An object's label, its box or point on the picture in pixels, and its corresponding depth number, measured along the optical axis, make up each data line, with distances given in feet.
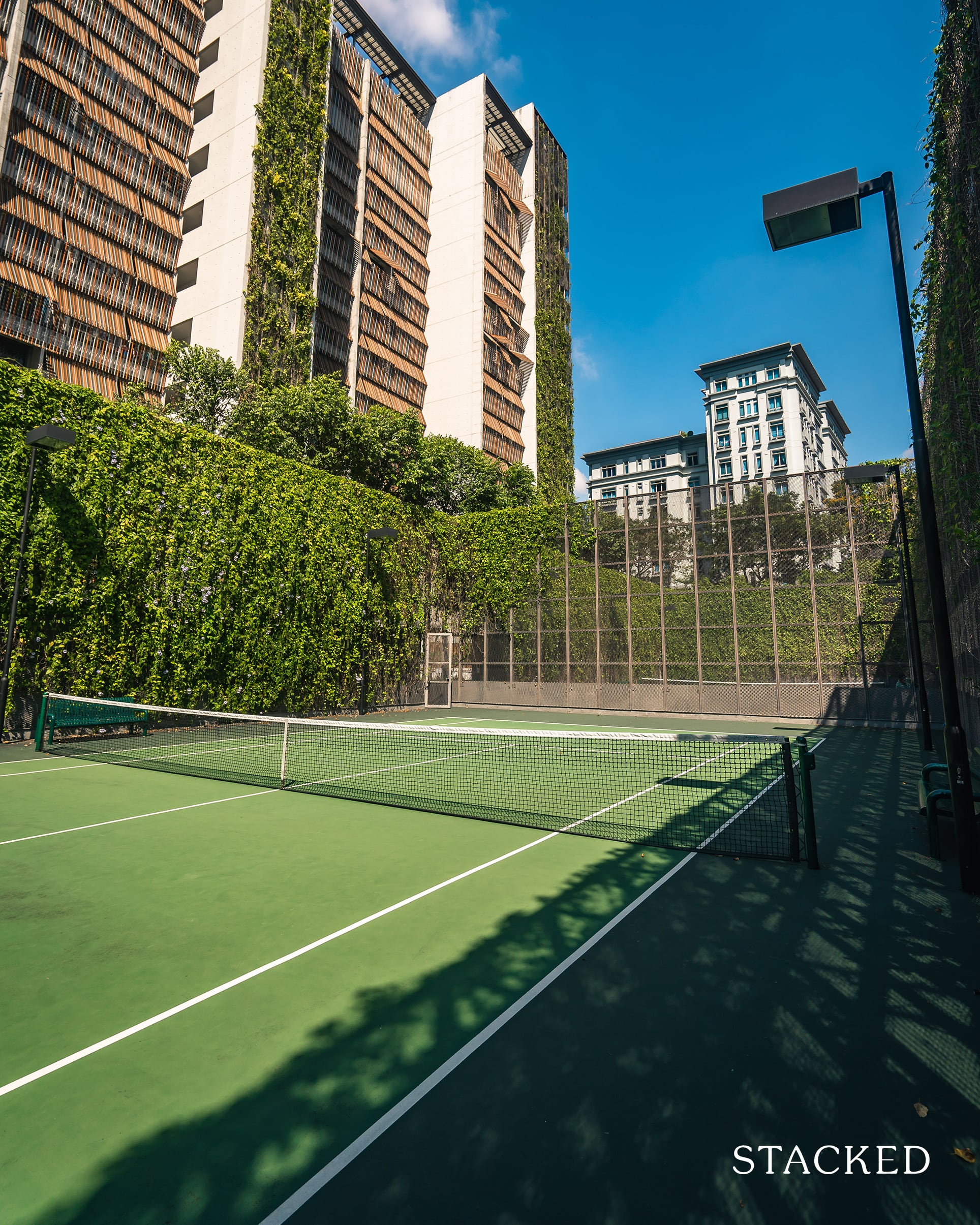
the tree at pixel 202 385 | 102.58
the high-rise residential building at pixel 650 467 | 278.26
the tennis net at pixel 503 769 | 25.09
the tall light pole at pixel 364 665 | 70.19
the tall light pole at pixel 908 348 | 17.47
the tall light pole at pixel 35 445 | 36.76
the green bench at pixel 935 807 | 20.51
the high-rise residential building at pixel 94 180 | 105.19
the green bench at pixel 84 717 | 40.36
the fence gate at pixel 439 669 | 85.35
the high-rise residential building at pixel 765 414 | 236.43
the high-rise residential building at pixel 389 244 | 127.85
